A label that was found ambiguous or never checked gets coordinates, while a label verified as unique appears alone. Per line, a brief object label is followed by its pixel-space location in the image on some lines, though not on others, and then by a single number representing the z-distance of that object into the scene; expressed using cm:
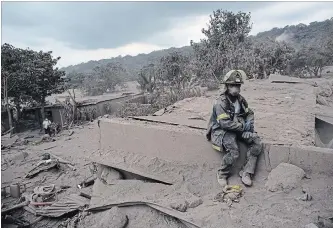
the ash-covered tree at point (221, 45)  1769
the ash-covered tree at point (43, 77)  1888
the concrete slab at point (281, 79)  1128
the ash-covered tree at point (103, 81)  3784
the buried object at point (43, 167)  976
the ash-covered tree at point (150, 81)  2362
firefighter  392
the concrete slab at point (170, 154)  393
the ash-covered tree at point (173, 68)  2123
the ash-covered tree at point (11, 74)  1745
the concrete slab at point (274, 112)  485
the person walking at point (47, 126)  1691
